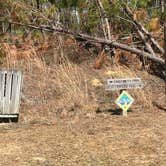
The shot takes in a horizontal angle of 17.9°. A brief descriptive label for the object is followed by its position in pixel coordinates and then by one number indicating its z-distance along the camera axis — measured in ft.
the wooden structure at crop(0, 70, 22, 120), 25.38
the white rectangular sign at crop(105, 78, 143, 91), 25.81
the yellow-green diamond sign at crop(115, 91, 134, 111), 25.48
